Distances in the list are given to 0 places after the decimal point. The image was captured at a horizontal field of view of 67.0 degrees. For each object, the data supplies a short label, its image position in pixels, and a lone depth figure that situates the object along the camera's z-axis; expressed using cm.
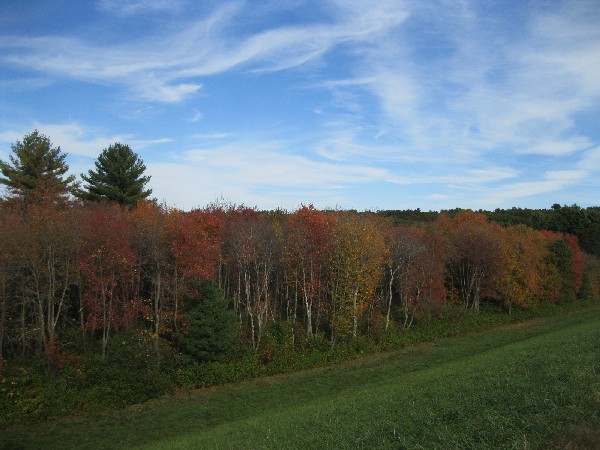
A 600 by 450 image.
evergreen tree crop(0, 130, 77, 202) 4050
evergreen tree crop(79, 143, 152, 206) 4738
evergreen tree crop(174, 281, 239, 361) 2811
